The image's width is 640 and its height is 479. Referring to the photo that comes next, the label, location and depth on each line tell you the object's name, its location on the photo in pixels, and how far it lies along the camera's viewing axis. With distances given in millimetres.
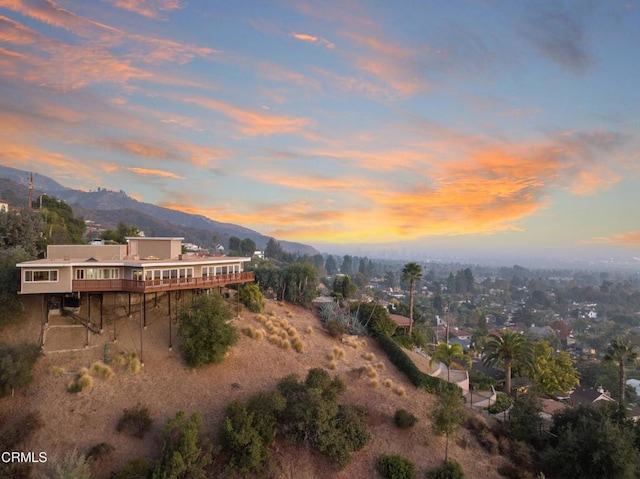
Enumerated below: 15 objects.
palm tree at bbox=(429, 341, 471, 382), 30141
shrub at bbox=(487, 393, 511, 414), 28078
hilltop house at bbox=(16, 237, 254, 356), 23953
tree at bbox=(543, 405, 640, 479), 19812
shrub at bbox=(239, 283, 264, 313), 33938
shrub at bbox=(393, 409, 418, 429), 22969
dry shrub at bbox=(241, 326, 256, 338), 29016
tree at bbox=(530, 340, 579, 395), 33531
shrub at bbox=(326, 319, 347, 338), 33812
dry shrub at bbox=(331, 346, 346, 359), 29812
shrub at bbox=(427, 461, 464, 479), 20312
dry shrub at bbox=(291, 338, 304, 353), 29097
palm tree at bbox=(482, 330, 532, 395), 31938
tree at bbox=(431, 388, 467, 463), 21625
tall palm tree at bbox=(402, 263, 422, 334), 42188
